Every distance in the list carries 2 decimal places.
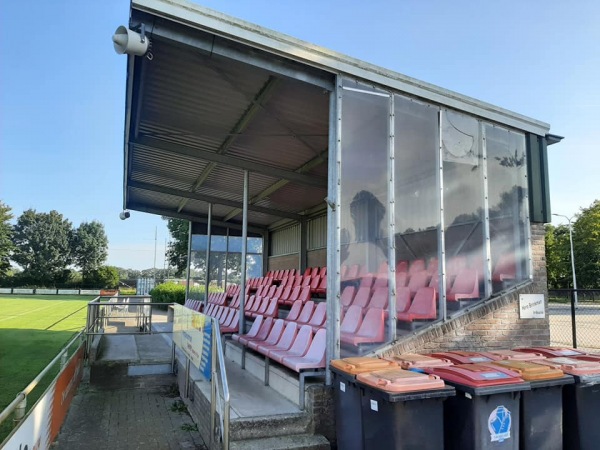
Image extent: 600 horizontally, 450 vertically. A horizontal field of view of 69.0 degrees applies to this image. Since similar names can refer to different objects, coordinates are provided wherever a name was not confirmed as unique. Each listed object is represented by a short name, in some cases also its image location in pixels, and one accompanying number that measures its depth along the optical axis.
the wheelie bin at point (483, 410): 3.28
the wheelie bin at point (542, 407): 3.53
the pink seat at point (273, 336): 5.99
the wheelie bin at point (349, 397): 3.59
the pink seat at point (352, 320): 4.67
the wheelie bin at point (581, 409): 3.68
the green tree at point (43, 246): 54.34
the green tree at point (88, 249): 59.44
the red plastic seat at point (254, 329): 6.89
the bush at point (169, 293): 24.87
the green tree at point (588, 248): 38.22
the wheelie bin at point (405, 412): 3.16
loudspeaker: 4.13
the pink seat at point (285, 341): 5.54
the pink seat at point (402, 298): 5.01
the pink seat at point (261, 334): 6.43
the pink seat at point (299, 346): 5.12
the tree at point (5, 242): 52.38
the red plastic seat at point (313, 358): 4.50
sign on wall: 5.95
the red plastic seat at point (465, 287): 5.46
